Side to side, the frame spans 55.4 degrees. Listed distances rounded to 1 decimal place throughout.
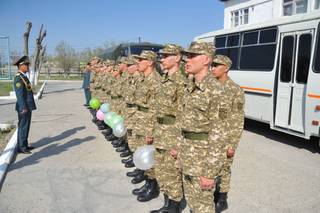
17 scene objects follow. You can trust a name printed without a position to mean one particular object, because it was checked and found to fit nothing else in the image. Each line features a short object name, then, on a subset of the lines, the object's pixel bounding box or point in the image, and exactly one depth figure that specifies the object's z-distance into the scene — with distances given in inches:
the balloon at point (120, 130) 237.5
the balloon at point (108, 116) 277.9
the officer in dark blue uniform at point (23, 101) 247.4
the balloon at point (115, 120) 247.9
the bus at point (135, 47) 620.4
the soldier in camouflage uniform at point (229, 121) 151.9
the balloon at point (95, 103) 371.6
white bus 269.3
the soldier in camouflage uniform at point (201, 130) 104.0
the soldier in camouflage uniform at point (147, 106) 170.6
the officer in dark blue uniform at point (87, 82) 488.5
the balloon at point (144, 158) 155.7
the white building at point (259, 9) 672.0
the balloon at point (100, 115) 324.2
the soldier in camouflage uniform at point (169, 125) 142.9
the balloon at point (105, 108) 312.1
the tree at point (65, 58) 1948.8
